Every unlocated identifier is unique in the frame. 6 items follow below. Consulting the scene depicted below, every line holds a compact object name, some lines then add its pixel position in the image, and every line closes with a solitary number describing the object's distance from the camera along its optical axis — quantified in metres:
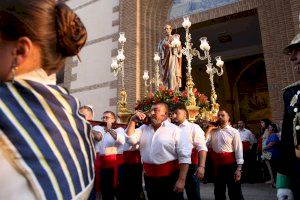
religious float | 6.84
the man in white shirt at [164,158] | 3.67
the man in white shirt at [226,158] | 5.09
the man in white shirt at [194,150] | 4.85
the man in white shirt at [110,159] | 5.62
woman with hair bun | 0.85
